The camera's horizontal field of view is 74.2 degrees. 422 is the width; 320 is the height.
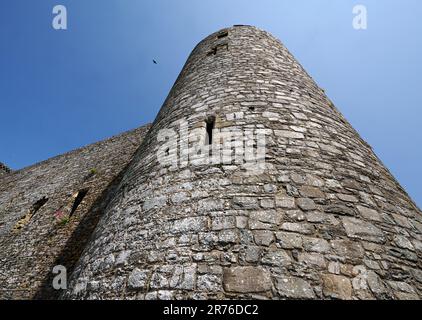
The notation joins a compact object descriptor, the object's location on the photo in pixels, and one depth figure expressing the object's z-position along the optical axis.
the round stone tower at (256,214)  2.10
